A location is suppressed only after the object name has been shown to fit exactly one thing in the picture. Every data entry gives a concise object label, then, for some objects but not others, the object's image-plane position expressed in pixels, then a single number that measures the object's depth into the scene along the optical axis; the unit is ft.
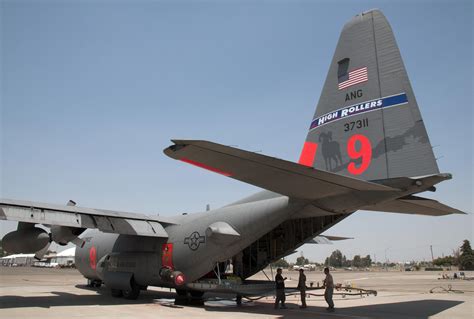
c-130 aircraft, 31.96
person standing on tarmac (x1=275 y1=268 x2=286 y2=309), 45.29
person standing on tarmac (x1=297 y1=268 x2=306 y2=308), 45.78
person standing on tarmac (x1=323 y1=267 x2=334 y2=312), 42.70
